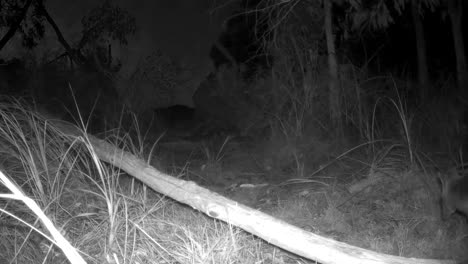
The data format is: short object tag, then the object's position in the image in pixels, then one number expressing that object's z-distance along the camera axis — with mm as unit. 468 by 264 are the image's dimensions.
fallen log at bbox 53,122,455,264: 1972
